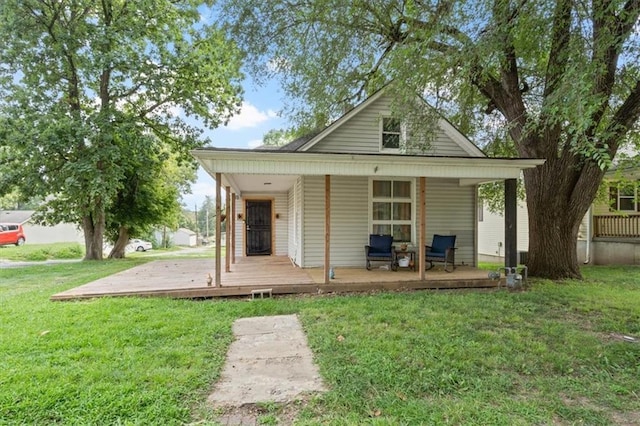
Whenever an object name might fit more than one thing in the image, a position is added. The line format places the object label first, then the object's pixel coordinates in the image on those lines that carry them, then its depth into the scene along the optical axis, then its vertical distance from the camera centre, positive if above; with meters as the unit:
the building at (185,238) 47.41 -1.93
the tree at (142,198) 13.14 +1.24
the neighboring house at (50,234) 29.67 -0.81
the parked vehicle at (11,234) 23.17 -0.65
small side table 8.38 -0.79
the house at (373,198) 8.59 +0.70
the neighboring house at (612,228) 11.49 -0.14
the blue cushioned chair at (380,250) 8.03 -0.62
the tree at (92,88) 11.44 +5.32
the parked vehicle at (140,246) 31.92 -1.99
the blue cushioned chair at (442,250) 7.93 -0.63
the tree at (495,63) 4.75 +3.07
